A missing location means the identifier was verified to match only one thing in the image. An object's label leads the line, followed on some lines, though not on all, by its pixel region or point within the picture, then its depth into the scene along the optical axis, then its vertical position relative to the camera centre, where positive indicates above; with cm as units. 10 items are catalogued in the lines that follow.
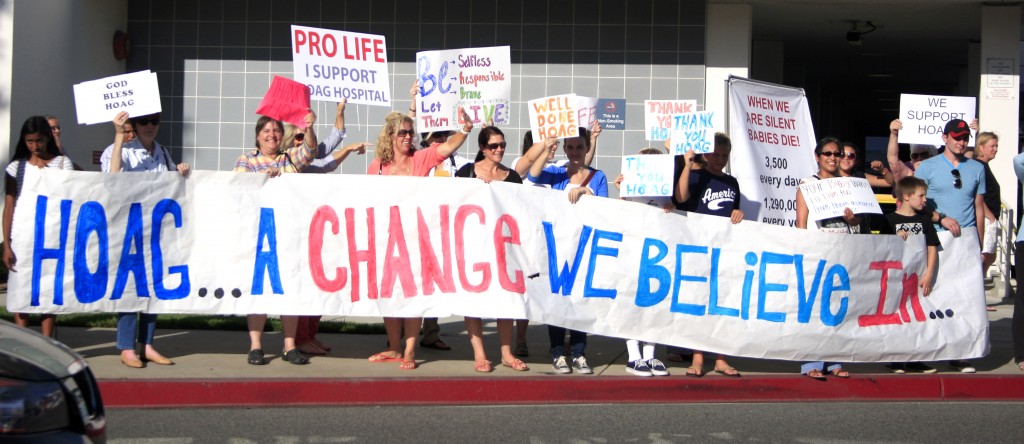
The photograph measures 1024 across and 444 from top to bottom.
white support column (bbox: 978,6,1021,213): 1385 +187
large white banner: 762 -30
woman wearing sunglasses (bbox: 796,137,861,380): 824 +19
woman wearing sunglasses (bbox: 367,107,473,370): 823 +44
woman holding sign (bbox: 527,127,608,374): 802 +28
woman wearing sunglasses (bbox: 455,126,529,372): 794 +29
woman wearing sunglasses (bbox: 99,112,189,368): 769 +31
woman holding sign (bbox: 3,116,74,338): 769 +32
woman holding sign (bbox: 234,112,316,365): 794 +35
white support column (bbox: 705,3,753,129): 1384 +212
